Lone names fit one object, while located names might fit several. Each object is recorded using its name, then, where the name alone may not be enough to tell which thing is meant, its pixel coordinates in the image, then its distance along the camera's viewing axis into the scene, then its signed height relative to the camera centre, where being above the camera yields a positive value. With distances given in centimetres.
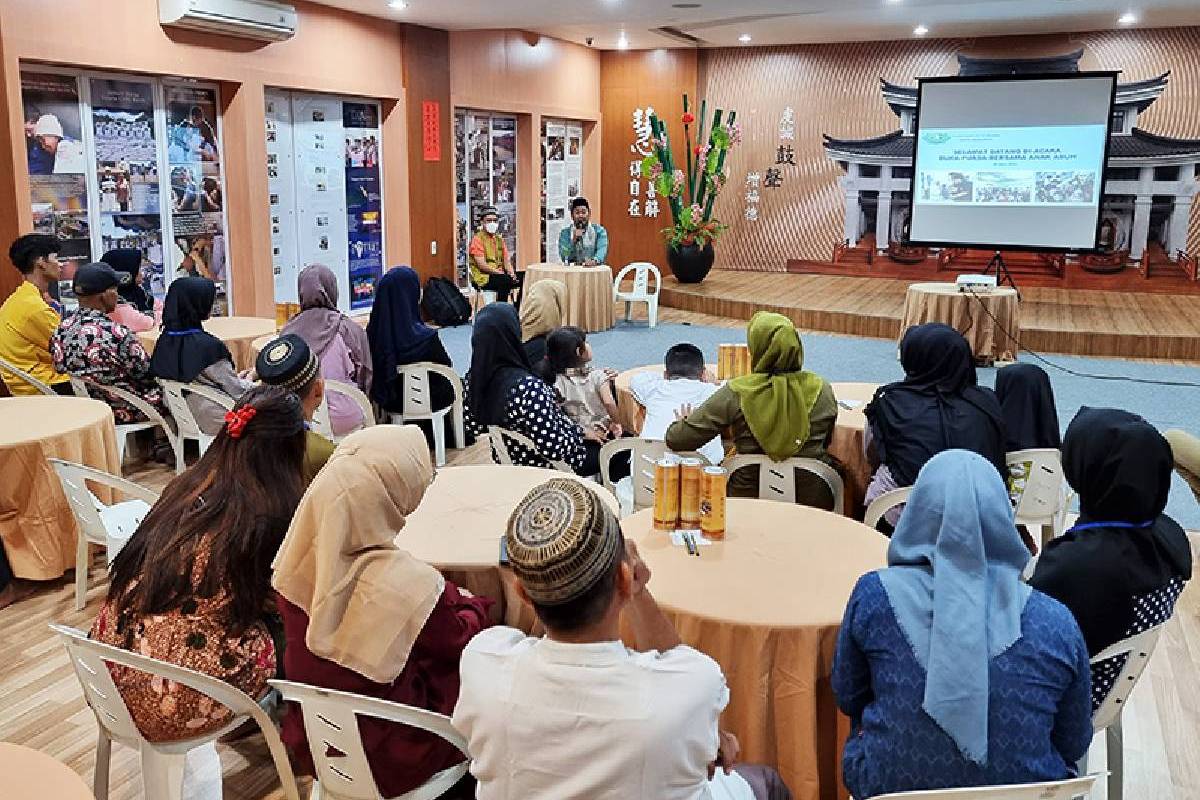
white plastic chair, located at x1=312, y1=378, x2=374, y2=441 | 447 -83
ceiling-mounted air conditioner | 684 +156
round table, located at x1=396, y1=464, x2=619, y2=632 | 246 -81
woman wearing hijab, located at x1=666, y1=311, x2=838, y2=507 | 334 -61
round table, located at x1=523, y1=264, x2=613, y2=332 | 932 -56
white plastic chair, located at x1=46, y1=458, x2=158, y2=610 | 311 -93
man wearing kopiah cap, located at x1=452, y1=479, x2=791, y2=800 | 135 -64
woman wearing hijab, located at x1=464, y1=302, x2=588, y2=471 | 387 -64
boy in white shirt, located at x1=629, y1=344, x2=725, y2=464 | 386 -66
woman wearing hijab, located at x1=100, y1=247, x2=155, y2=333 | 578 -34
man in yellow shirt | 479 -53
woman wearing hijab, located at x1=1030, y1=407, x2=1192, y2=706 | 209 -68
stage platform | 874 -77
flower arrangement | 1145 +60
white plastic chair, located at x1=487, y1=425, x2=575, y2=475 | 387 -84
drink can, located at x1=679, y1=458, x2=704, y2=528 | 259 -68
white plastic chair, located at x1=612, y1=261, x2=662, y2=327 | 999 -63
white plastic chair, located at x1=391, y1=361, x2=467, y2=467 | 518 -89
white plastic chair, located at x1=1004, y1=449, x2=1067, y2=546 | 350 -90
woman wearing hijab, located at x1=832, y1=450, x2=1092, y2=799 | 162 -70
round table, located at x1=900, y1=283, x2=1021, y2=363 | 834 -69
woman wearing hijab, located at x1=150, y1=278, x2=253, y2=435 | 461 -58
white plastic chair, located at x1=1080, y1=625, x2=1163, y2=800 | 208 -95
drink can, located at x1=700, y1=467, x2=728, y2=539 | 254 -70
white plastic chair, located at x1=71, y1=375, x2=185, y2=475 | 453 -84
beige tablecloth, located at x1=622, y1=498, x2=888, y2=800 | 217 -88
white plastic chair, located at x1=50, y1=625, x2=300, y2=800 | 192 -104
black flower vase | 1174 -34
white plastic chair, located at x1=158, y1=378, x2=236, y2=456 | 451 -80
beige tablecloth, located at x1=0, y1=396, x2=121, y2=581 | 362 -92
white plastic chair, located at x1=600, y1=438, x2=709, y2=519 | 353 -83
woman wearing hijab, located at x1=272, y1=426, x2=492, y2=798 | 184 -70
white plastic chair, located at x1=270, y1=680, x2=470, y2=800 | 179 -94
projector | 841 -41
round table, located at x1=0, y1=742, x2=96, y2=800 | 144 -83
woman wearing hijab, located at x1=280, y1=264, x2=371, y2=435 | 472 -53
